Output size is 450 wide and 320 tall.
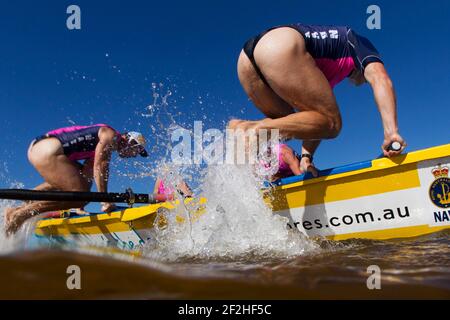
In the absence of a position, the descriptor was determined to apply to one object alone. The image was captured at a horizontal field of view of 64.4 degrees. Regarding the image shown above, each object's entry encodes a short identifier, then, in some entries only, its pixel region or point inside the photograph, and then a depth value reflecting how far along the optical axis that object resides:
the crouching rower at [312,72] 2.41
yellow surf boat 2.27
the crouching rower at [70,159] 4.37
